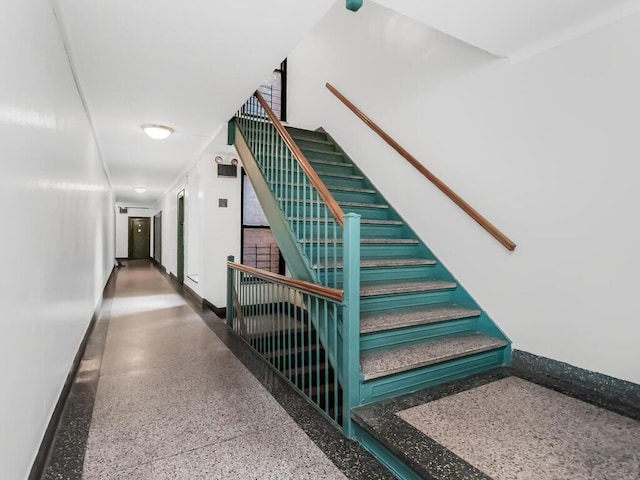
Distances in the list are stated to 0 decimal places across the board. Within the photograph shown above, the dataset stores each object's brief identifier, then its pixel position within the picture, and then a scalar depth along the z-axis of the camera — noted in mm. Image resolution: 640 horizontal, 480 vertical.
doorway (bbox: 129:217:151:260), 14891
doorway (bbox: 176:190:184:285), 7160
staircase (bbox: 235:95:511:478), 2121
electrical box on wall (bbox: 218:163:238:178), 5023
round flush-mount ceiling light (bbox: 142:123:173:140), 3854
